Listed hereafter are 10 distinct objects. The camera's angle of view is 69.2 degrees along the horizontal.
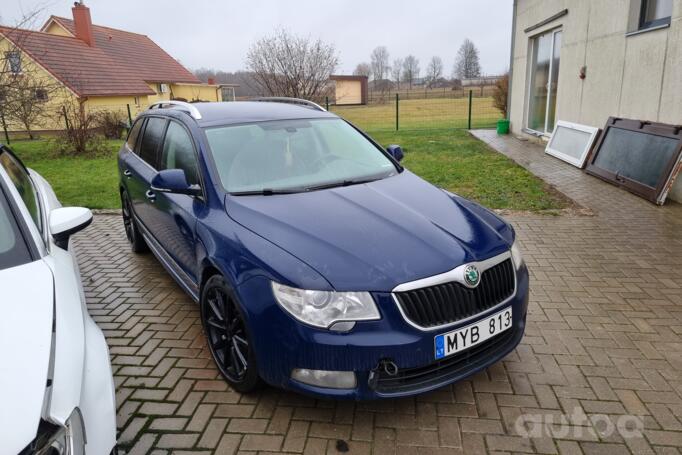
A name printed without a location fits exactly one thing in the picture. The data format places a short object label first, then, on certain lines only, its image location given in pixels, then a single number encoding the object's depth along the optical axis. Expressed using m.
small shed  56.84
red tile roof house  26.30
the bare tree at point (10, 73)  12.47
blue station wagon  2.41
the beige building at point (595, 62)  7.29
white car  1.52
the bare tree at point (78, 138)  14.34
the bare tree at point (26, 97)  12.98
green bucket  15.20
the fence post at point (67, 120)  14.49
